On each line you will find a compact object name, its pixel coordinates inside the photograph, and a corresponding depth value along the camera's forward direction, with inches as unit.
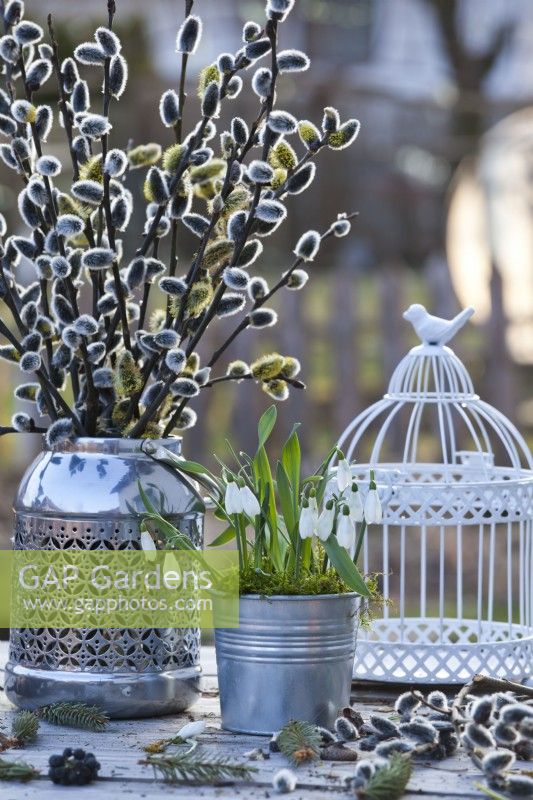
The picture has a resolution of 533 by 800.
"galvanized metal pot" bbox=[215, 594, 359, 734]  88.6
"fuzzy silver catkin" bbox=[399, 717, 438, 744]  86.9
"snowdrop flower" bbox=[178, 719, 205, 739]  88.2
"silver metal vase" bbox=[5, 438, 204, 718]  90.2
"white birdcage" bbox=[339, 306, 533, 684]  94.2
